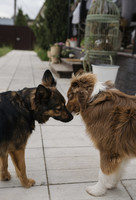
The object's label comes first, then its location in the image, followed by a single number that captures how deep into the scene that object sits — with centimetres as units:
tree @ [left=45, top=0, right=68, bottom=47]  1434
